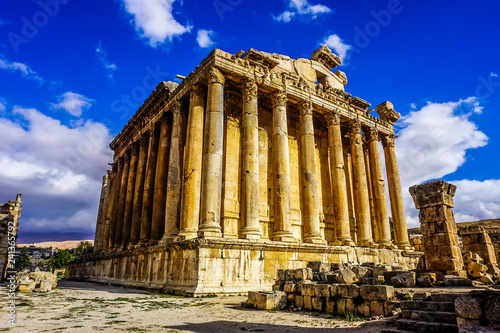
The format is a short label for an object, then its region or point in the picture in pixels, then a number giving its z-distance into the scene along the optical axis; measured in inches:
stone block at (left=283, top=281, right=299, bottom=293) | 341.8
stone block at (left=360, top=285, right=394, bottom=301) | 272.1
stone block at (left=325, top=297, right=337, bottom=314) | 298.2
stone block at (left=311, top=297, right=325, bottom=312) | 308.0
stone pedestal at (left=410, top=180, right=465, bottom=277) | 431.2
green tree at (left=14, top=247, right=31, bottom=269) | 2286.9
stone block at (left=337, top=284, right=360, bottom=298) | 286.7
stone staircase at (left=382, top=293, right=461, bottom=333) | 205.0
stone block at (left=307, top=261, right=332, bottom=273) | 422.0
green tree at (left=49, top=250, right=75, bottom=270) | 2304.4
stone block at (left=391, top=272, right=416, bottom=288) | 351.9
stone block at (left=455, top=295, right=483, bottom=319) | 182.4
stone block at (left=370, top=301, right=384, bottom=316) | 271.3
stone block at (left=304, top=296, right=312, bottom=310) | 319.0
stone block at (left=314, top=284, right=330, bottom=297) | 305.9
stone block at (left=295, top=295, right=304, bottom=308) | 328.0
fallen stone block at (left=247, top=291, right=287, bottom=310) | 322.3
